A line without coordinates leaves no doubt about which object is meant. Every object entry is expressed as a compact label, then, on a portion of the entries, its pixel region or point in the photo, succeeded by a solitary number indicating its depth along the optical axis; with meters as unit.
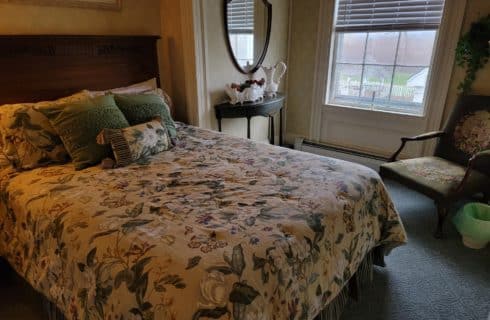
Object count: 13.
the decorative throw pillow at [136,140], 1.84
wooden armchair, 2.27
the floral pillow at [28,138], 1.79
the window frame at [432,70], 2.90
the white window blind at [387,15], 3.03
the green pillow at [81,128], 1.81
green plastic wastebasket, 2.16
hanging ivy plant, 2.68
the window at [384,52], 3.13
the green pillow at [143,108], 2.09
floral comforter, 1.03
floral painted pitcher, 3.48
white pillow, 2.27
